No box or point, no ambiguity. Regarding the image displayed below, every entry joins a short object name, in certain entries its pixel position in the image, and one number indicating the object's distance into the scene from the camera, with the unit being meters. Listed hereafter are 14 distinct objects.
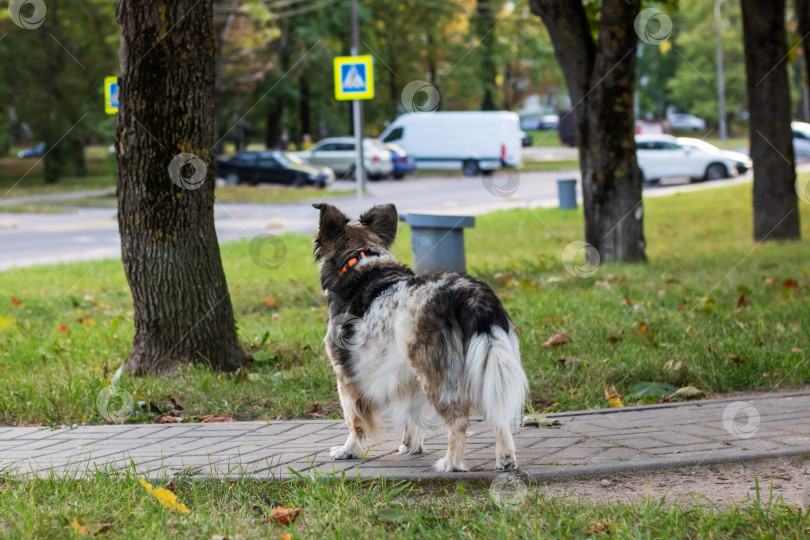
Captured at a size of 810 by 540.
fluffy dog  4.09
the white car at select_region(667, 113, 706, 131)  67.38
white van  38.31
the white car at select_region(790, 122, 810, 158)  39.88
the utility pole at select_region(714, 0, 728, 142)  50.71
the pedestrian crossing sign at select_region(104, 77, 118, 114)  11.12
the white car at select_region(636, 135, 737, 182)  32.75
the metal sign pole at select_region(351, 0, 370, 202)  15.00
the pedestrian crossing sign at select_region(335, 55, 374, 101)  14.42
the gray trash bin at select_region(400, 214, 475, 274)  9.28
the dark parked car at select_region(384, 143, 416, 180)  37.66
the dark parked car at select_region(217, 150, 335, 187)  34.03
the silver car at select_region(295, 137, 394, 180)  36.81
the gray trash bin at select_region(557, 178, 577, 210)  21.00
